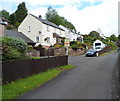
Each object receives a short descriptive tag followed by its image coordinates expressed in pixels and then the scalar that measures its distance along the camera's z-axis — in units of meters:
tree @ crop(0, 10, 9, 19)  86.04
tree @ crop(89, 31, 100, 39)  91.56
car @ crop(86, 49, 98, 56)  33.44
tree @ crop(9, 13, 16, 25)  73.58
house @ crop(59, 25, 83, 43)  60.72
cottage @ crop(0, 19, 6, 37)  24.21
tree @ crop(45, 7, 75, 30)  75.00
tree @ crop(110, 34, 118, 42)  105.56
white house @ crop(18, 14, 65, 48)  39.97
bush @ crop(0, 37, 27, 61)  12.90
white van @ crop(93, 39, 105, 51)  58.08
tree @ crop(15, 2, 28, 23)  73.19
